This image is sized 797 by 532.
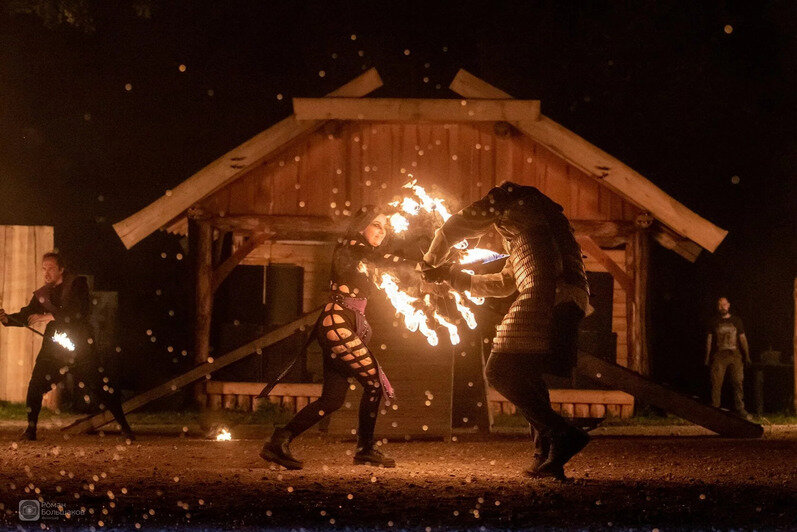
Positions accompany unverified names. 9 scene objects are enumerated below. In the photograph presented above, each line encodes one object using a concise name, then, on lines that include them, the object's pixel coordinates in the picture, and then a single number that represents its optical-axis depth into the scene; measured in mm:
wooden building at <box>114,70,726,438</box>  13750
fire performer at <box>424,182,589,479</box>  7734
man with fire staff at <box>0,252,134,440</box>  11008
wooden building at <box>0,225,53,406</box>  14867
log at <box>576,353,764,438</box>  11141
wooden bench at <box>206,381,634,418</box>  14844
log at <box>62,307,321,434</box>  11672
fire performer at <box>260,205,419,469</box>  8492
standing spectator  15384
